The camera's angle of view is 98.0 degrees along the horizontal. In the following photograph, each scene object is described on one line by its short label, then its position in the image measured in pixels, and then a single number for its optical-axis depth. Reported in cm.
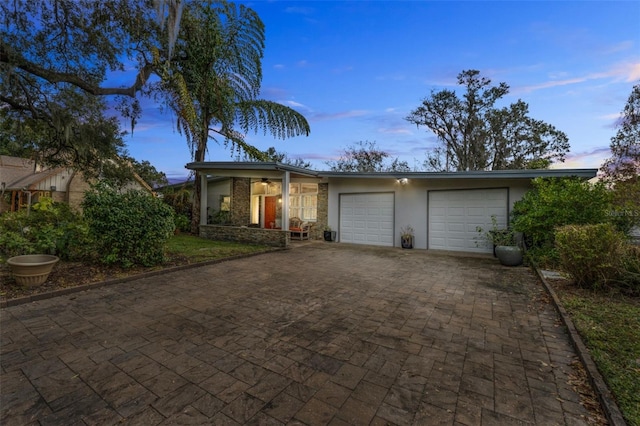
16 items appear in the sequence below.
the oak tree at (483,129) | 1780
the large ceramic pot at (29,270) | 438
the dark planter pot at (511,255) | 707
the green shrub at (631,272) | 445
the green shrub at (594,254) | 460
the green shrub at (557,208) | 628
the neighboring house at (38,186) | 1578
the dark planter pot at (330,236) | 1148
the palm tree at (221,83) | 950
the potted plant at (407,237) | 1004
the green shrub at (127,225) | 558
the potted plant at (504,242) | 708
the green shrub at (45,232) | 549
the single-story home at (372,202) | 898
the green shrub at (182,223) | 1242
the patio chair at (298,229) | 1174
